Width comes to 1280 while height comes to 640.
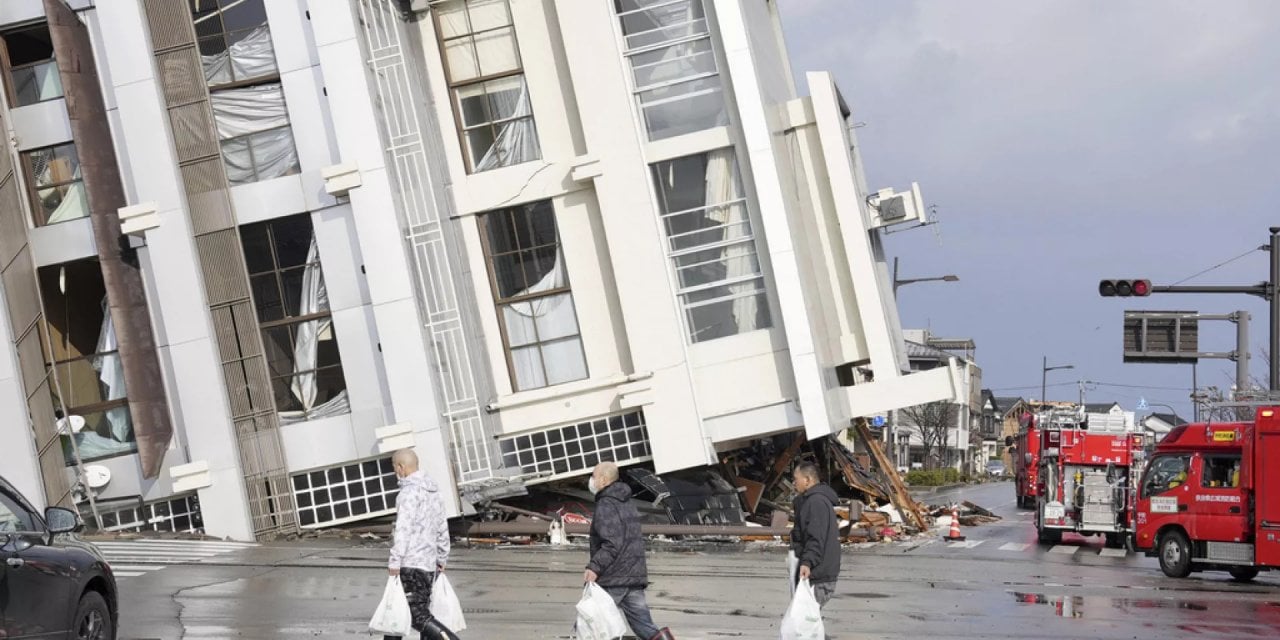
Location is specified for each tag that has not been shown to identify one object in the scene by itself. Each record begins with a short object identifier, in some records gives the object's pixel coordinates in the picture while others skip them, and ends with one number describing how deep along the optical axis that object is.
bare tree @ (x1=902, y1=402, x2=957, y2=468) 103.31
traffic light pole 27.45
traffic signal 29.31
